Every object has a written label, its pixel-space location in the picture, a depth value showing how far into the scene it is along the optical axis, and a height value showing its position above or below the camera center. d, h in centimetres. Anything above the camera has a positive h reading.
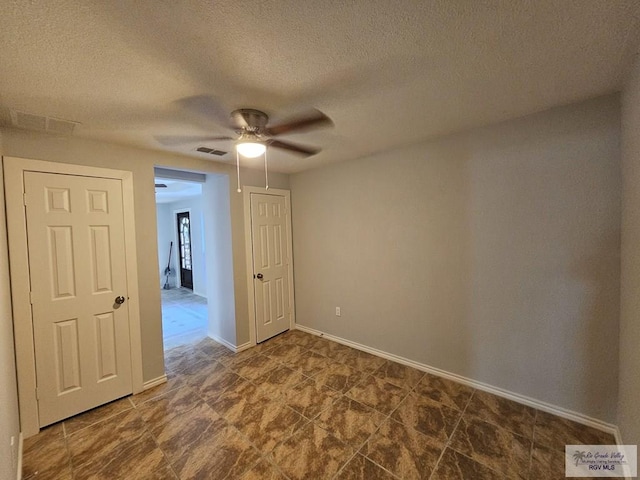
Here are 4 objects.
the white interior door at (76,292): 199 -44
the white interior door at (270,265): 345 -44
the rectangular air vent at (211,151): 256 +86
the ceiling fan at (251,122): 167 +78
